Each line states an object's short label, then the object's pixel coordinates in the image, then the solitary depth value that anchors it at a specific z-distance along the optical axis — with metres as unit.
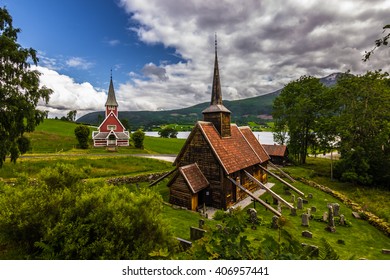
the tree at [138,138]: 43.28
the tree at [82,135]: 38.62
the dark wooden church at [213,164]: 15.91
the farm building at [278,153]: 35.72
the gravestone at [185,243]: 8.58
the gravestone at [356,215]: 15.44
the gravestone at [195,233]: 10.21
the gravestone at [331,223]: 12.95
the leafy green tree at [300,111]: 32.72
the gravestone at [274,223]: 12.90
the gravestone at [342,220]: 14.02
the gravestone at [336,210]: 15.21
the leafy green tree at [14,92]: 11.86
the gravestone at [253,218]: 13.13
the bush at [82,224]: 4.59
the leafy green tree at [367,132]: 23.78
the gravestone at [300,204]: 16.61
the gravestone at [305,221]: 13.51
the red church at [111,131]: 44.00
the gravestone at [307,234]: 11.73
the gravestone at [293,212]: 15.42
